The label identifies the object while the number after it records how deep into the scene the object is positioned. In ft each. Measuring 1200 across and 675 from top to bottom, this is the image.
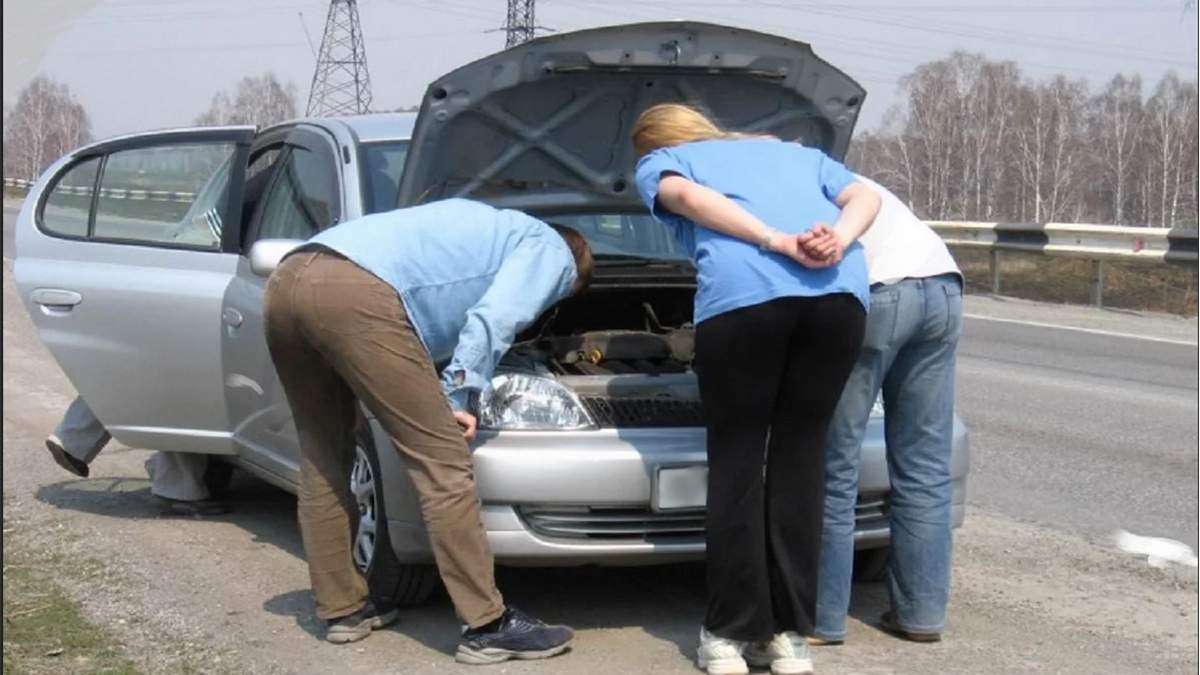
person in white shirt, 16.55
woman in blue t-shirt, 15.51
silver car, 17.31
